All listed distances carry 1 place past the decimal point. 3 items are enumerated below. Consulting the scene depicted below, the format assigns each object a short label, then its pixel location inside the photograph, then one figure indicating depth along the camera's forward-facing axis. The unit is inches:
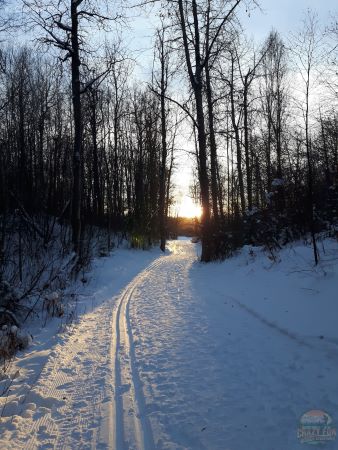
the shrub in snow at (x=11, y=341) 216.5
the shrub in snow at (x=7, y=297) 294.0
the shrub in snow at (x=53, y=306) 306.7
